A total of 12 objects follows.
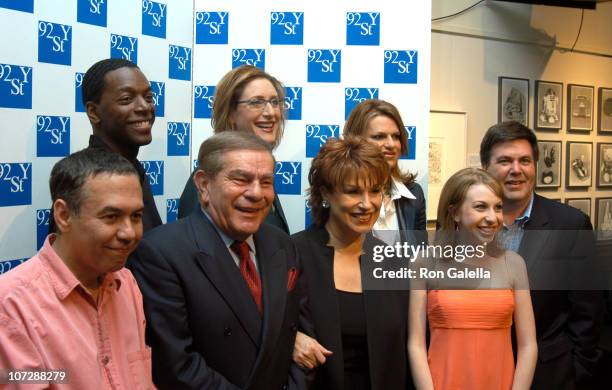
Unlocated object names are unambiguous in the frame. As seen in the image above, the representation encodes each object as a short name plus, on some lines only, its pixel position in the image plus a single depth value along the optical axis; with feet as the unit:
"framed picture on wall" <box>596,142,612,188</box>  20.88
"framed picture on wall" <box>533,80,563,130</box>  19.22
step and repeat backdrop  12.85
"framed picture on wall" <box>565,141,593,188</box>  20.08
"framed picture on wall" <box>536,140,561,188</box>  19.47
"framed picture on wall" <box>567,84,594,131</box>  20.02
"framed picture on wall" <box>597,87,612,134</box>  20.89
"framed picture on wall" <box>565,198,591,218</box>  20.18
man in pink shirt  5.46
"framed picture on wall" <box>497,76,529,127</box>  18.44
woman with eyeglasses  10.07
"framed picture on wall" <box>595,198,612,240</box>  20.75
